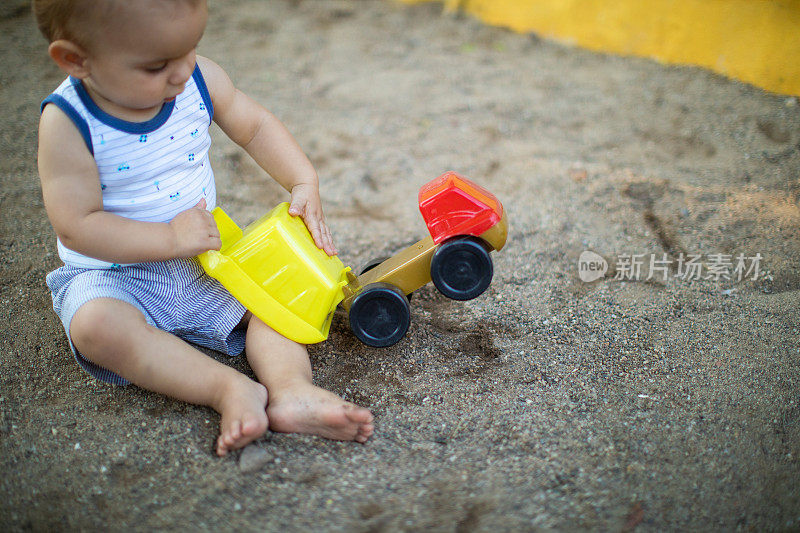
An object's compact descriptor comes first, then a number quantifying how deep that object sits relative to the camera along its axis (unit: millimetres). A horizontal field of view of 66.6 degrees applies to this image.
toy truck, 1182
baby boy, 991
